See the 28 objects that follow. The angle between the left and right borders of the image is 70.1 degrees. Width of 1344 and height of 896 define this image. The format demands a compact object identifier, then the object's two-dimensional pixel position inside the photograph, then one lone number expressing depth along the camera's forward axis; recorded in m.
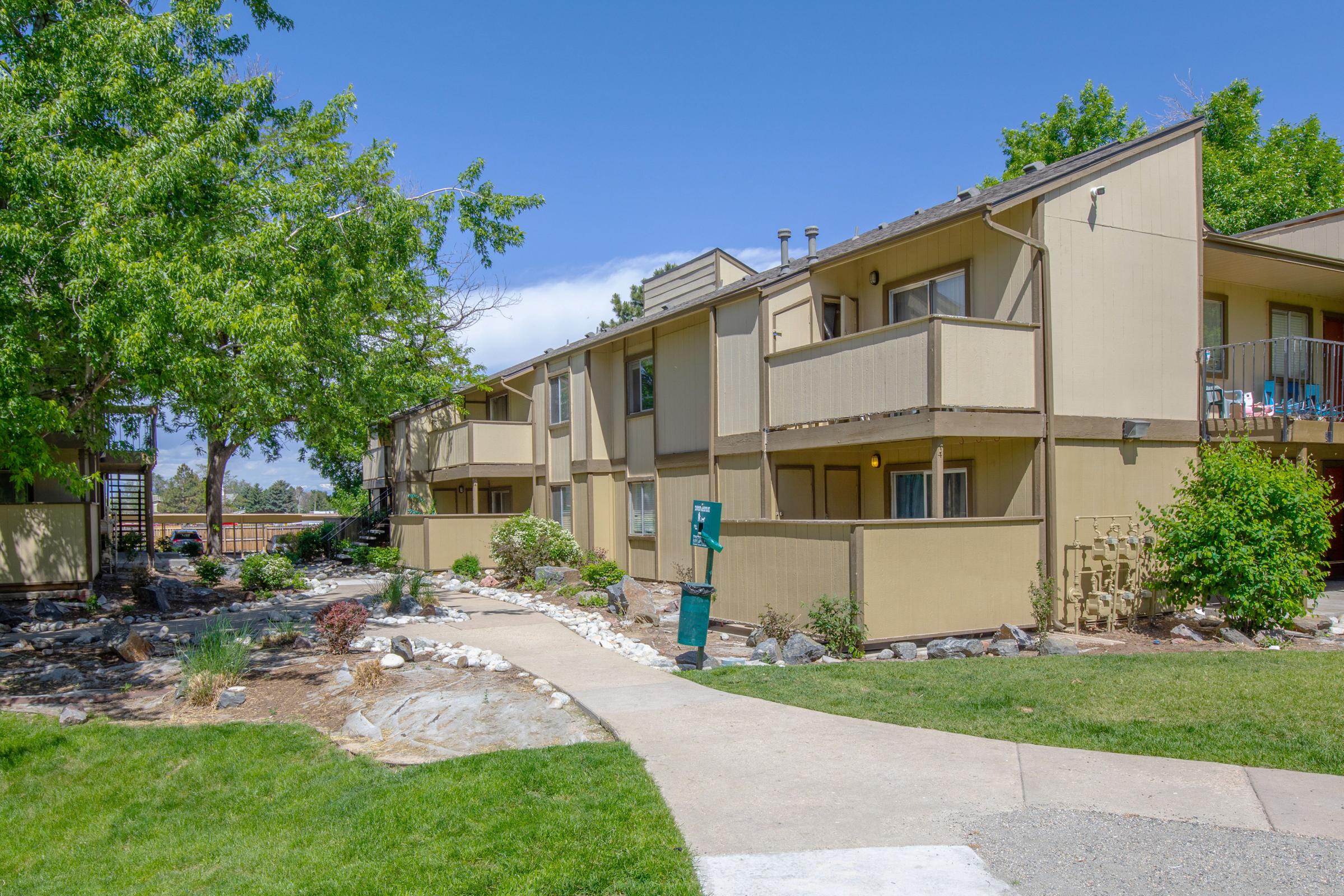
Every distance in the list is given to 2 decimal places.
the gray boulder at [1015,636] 11.89
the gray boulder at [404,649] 11.42
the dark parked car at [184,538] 37.78
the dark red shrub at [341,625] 12.02
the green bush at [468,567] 22.36
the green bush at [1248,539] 11.91
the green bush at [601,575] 18.97
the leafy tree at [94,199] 9.26
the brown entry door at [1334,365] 17.03
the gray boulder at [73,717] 9.09
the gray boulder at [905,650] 11.27
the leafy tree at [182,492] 100.00
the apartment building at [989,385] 12.22
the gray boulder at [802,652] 11.17
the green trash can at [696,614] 10.96
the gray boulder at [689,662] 11.03
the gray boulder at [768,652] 11.30
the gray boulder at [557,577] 19.34
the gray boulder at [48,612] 15.80
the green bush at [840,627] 11.21
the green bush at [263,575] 20.39
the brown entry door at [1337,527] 18.67
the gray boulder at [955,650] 11.32
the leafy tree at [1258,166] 27.72
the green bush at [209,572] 21.50
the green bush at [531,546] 20.56
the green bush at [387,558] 25.67
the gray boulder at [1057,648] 11.26
